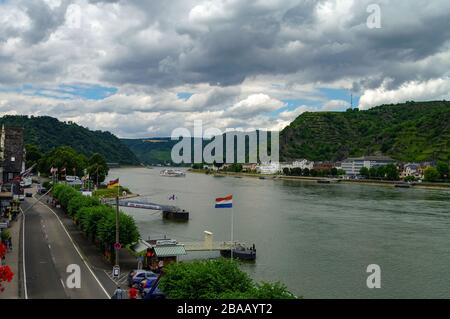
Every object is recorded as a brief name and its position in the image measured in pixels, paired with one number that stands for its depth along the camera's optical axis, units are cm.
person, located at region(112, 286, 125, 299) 2302
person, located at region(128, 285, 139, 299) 2286
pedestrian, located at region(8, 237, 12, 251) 3848
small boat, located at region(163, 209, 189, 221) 7431
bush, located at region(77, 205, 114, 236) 4253
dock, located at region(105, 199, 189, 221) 7456
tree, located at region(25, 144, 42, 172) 15375
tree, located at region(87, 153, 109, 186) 12419
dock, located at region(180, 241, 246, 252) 4744
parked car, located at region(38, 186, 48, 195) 8971
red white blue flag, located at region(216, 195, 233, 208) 3719
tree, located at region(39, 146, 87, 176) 12086
